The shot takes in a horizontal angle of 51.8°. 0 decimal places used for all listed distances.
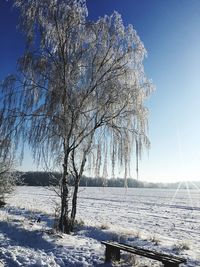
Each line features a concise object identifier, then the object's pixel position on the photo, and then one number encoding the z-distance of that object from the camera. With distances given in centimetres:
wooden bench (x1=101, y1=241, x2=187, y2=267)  419
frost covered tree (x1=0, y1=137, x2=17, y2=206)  1615
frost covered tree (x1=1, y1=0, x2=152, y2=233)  715
